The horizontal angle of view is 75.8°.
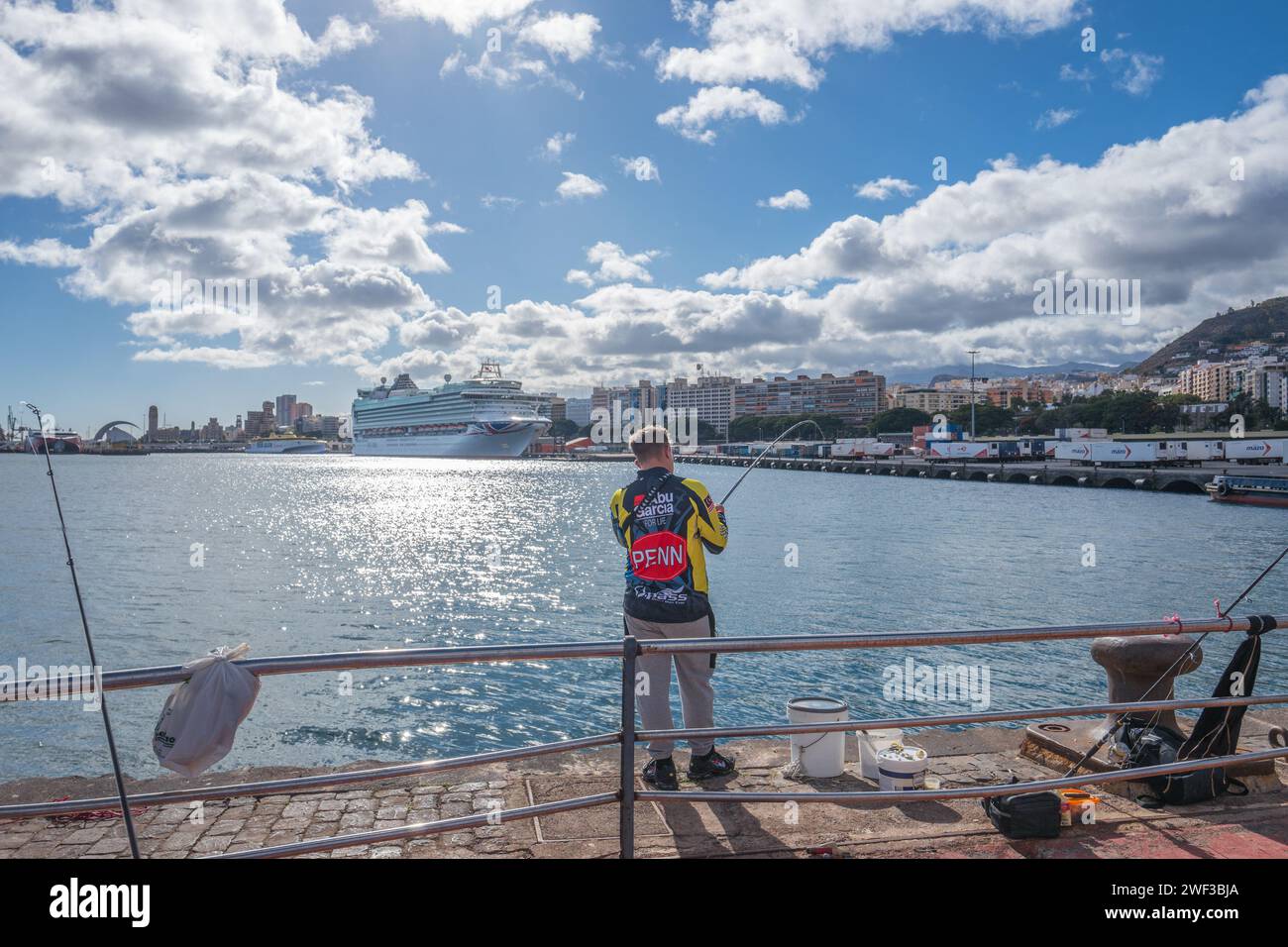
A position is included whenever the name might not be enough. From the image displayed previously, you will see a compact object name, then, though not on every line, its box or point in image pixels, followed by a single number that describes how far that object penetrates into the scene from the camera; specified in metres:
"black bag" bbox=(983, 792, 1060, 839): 3.62
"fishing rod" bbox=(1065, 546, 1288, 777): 4.45
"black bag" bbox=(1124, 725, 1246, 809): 4.07
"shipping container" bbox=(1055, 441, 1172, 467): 78.62
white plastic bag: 2.72
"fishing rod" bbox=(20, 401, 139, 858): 2.55
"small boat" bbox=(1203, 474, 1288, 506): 53.03
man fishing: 4.45
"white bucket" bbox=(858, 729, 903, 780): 4.66
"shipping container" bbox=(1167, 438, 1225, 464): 78.31
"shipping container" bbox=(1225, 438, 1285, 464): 73.25
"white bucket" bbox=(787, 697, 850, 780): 4.64
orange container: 3.79
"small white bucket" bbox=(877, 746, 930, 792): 4.29
